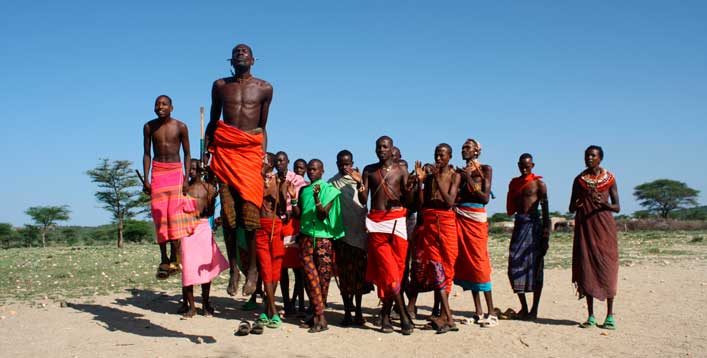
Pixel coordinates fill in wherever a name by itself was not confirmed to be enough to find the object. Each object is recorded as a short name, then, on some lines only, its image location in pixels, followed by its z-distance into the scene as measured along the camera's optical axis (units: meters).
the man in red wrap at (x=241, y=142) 6.29
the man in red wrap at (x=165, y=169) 6.65
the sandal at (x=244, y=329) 6.53
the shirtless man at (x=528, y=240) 7.83
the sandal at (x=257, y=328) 6.60
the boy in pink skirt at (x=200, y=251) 7.98
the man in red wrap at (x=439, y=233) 7.00
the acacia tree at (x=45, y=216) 44.94
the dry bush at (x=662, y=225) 35.28
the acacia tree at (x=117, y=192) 39.75
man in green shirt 7.17
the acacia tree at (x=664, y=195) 57.69
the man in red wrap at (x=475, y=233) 7.50
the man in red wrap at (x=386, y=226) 6.92
